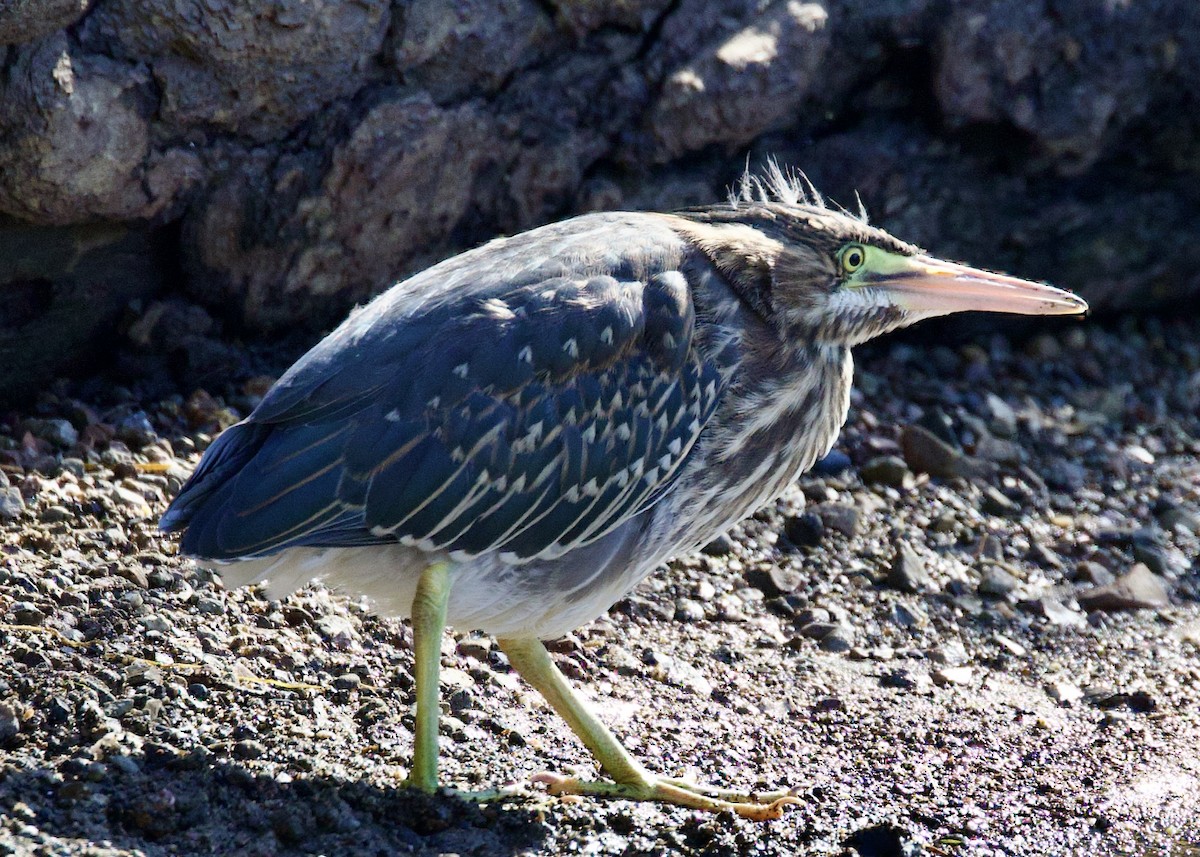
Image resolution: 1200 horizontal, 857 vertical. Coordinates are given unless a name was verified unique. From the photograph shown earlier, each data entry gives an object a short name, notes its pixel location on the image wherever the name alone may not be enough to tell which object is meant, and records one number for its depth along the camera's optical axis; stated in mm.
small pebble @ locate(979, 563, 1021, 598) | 11930
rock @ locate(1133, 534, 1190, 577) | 12664
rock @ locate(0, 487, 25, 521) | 10000
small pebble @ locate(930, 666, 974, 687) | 10742
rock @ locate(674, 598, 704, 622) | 11039
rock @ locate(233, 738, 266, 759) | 8133
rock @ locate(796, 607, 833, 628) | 11219
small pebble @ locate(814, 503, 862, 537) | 12320
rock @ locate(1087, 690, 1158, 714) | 10570
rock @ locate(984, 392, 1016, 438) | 14352
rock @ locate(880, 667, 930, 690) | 10594
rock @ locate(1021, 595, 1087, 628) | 11711
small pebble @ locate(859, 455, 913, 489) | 13109
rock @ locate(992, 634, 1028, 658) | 11242
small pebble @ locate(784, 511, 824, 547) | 12172
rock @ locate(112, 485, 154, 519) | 10391
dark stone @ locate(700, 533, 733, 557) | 11841
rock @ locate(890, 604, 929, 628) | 11445
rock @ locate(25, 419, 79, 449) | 11109
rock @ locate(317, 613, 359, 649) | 9750
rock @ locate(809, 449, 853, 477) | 13094
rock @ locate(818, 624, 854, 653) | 10969
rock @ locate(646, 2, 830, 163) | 13086
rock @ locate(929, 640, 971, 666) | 11055
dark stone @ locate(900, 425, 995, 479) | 13359
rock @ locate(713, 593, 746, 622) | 11109
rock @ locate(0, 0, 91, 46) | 9734
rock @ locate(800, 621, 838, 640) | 11055
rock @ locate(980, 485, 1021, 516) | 13125
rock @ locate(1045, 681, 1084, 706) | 10664
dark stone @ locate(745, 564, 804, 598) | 11484
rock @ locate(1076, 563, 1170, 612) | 11969
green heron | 8242
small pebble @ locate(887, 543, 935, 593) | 11781
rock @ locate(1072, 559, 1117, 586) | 12342
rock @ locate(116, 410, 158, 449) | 11391
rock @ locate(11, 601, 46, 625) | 8797
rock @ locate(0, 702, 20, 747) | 7789
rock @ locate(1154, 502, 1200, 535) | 13359
